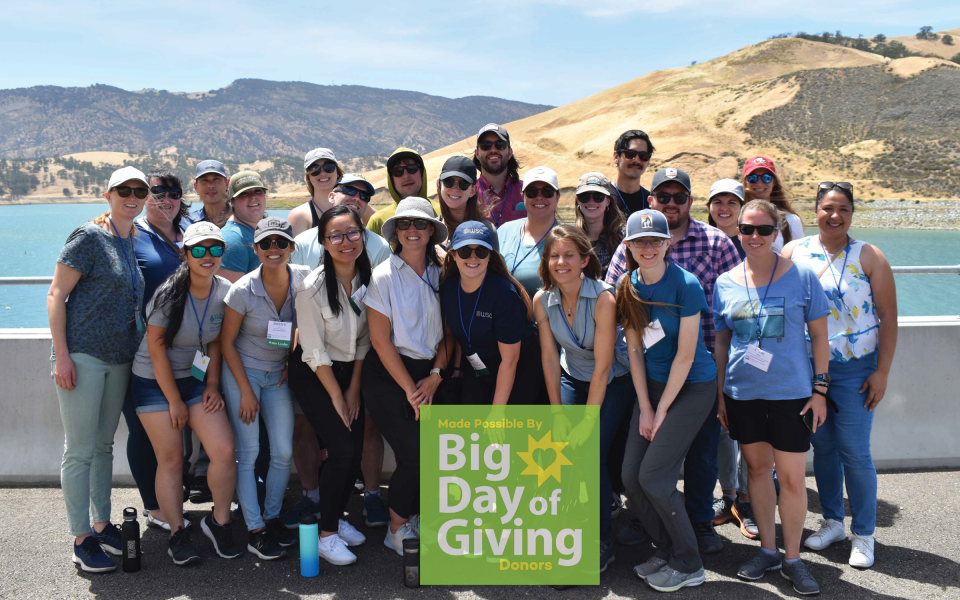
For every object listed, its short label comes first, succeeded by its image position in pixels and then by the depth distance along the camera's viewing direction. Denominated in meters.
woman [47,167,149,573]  3.72
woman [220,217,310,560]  3.90
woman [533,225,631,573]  3.67
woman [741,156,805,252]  4.77
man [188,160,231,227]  5.05
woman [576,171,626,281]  4.29
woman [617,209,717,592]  3.54
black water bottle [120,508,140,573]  3.68
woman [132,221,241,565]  3.79
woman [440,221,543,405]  3.73
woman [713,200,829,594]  3.61
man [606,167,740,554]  4.05
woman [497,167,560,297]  4.23
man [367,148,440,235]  4.82
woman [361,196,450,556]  3.86
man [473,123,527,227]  5.06
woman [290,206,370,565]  3.88
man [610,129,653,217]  4.96
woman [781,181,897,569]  3.91
